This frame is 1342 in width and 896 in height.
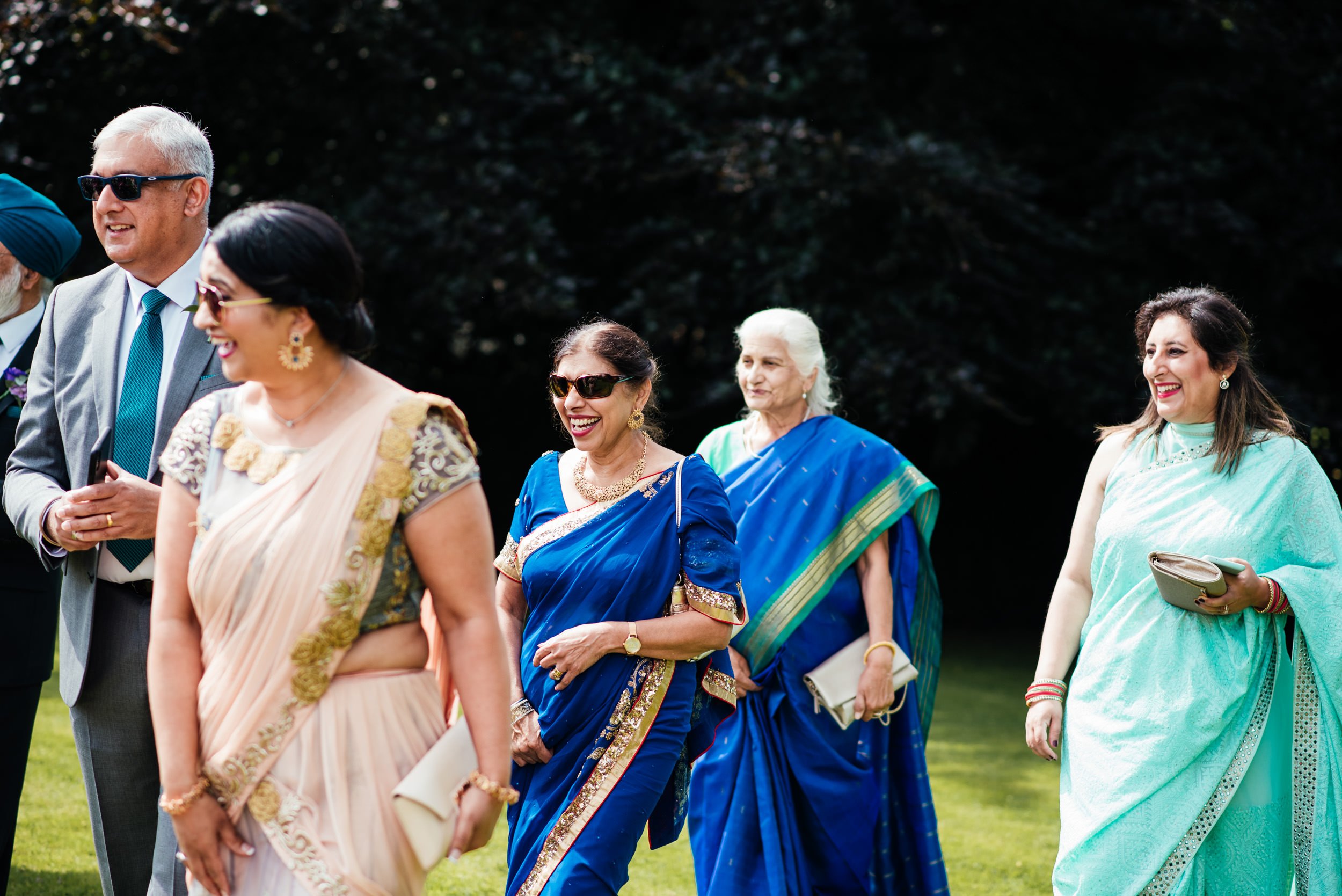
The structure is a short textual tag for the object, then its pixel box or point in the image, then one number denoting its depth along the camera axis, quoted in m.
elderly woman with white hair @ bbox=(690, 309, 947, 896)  4.64
